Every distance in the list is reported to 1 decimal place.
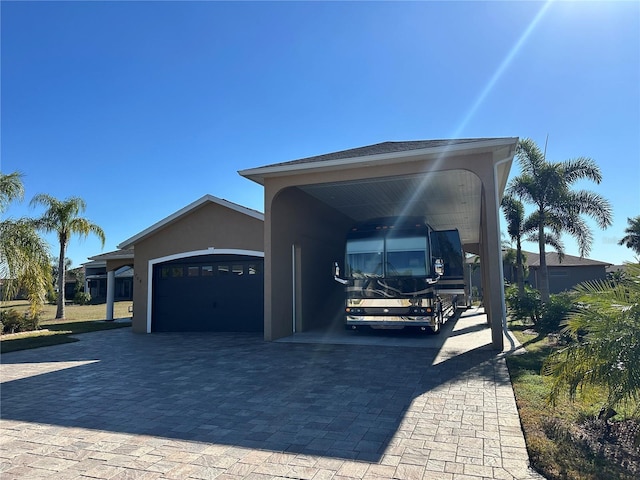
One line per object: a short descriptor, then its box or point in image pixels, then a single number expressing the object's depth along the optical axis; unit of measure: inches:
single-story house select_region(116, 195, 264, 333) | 508.7
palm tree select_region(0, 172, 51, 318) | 534.3
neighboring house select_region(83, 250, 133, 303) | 1601.9
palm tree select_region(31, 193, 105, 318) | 796.0
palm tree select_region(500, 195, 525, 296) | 767.3
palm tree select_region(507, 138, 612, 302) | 611.2
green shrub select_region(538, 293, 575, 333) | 425.2
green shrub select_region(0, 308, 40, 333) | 583.2
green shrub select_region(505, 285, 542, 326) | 495.9
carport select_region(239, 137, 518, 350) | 353.7
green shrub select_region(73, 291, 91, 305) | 1375.5
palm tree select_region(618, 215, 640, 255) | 1334.9
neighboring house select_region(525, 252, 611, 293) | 1397.6
